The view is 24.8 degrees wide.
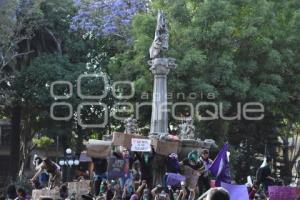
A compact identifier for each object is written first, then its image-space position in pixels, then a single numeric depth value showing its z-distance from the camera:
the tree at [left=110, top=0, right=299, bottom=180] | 28.39
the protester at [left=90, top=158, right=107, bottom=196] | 18.03
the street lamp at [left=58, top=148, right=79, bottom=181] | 28.36
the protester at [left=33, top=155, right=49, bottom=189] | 15.41
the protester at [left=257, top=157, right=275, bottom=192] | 15.96
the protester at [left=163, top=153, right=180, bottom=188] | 16.59
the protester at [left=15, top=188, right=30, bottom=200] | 10.57
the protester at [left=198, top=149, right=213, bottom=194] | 15.11
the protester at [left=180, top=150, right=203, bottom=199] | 15.32
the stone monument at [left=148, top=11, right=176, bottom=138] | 21.42
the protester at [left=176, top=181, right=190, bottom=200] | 15.34
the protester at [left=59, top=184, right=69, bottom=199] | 15.28
